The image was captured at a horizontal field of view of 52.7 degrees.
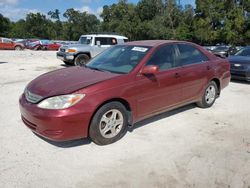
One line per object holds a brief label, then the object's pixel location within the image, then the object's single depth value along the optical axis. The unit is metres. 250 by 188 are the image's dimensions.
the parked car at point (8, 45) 28.36
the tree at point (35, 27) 64.06
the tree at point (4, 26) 58.16
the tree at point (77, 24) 65.09
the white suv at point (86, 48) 12.29
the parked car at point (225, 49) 20.47
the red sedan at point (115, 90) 3.46
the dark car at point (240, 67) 8.68
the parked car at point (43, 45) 31.20
